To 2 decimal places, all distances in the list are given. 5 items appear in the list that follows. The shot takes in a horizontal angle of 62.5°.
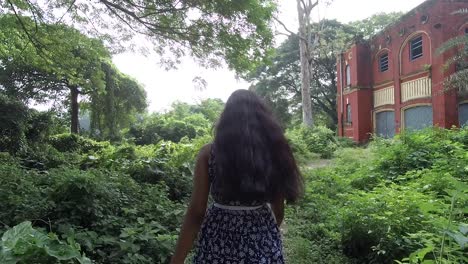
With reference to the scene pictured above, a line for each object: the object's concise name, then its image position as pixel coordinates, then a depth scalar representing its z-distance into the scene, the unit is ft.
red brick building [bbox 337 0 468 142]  54.39
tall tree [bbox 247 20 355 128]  111.14
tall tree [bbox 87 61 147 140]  85.05
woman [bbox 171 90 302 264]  6.28
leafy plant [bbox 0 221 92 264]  6.51
